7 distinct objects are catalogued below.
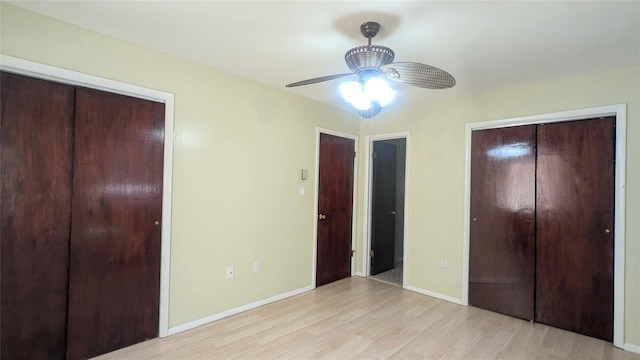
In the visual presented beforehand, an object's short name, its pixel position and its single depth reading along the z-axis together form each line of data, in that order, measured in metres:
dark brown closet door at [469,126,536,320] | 3.13
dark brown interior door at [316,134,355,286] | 3.99
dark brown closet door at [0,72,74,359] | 1.97
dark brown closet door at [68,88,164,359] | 2.23
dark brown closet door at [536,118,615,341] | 2.73
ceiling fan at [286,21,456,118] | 1.80
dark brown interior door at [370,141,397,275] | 4.53
